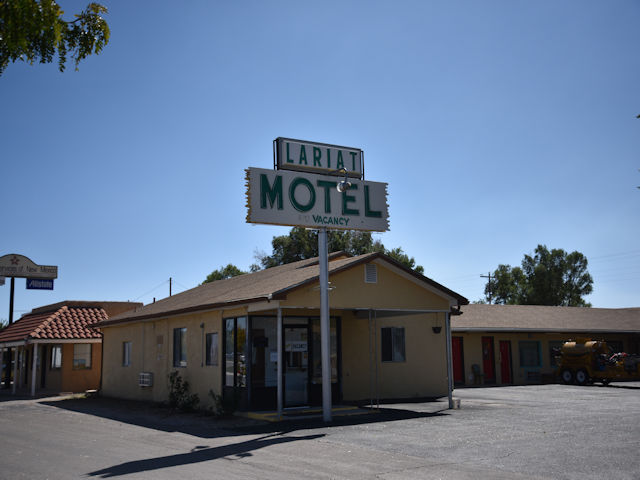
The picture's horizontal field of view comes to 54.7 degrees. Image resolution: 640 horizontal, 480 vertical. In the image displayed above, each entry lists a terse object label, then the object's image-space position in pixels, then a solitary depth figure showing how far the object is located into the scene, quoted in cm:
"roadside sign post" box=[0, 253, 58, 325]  3353
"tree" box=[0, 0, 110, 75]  640
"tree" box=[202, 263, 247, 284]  6538
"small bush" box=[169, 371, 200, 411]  1712
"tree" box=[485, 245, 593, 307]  6381
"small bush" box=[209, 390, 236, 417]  1508
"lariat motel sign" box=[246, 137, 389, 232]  1467
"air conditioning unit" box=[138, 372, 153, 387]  2022
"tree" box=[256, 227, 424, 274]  5144
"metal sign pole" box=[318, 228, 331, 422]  1375
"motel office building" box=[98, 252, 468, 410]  1555
